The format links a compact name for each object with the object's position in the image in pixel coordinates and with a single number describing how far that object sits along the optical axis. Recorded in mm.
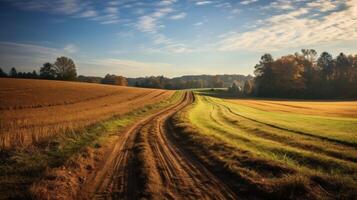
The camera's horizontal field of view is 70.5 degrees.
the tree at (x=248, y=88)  104669
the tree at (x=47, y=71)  111312
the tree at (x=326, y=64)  93006
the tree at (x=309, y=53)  96612
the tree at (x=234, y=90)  109750
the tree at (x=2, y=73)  114481
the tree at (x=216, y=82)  181750
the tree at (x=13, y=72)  128875
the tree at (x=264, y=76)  91188
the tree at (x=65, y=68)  112125
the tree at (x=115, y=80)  144962
